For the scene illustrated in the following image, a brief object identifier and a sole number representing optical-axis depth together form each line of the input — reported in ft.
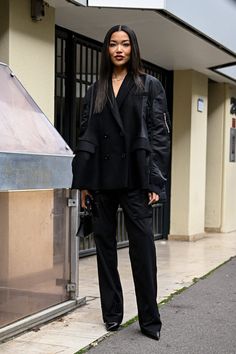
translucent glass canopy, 14.09
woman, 13.89
